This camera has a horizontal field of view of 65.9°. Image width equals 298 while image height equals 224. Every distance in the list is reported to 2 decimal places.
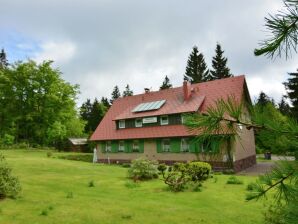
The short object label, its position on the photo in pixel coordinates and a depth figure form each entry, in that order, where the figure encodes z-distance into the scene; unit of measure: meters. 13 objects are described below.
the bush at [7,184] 10.29
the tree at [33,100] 38.58
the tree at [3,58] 75.11
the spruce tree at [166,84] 61.72
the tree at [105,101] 65.93
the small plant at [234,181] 14.50
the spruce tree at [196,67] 51.62
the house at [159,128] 23.49
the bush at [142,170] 15.95
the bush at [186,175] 12.75
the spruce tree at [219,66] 48.91
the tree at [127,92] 76.84
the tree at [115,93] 76.69
